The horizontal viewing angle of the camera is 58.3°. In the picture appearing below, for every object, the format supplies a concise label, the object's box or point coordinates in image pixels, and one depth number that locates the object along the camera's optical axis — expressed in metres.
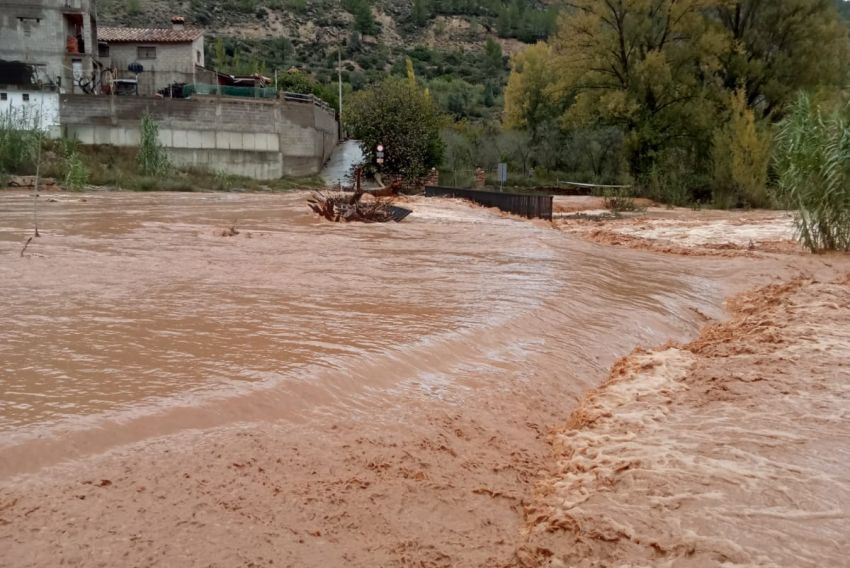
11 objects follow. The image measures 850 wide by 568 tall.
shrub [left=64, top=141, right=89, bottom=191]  25.44
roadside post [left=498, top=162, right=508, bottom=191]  30.59
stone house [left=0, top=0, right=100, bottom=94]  37.22
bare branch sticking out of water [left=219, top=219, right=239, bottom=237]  12.88
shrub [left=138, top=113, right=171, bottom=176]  30.77
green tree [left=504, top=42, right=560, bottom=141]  45.25
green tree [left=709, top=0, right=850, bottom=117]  33.00
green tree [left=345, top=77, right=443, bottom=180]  35.47
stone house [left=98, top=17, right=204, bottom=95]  44.25
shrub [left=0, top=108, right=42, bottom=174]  26.66
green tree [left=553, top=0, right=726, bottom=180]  32.62
